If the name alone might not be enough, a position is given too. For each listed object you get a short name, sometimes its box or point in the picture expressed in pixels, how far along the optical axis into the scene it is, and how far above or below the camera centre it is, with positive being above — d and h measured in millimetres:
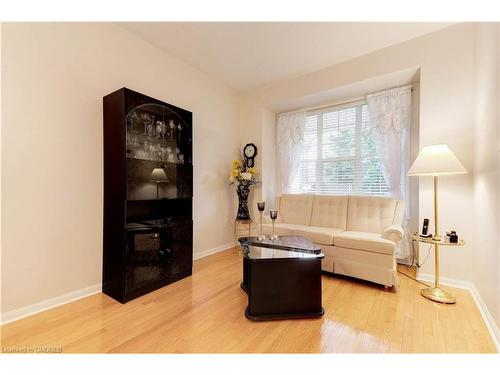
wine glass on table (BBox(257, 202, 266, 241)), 2314 -223
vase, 3629 -273
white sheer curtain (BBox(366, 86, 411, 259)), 2908 +602
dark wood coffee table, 1732 -802
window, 3250 +495
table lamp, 2330 +89
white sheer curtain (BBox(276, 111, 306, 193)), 3869 +769
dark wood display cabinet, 2039 -80
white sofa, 2244 -551
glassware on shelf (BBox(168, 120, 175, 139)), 2475 +658
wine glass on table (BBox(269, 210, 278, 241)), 2243 -304
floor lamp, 1917 +167
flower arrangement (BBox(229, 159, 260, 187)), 3557 +190
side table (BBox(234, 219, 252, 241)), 3543 -604
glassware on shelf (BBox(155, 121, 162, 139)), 2343 +608
